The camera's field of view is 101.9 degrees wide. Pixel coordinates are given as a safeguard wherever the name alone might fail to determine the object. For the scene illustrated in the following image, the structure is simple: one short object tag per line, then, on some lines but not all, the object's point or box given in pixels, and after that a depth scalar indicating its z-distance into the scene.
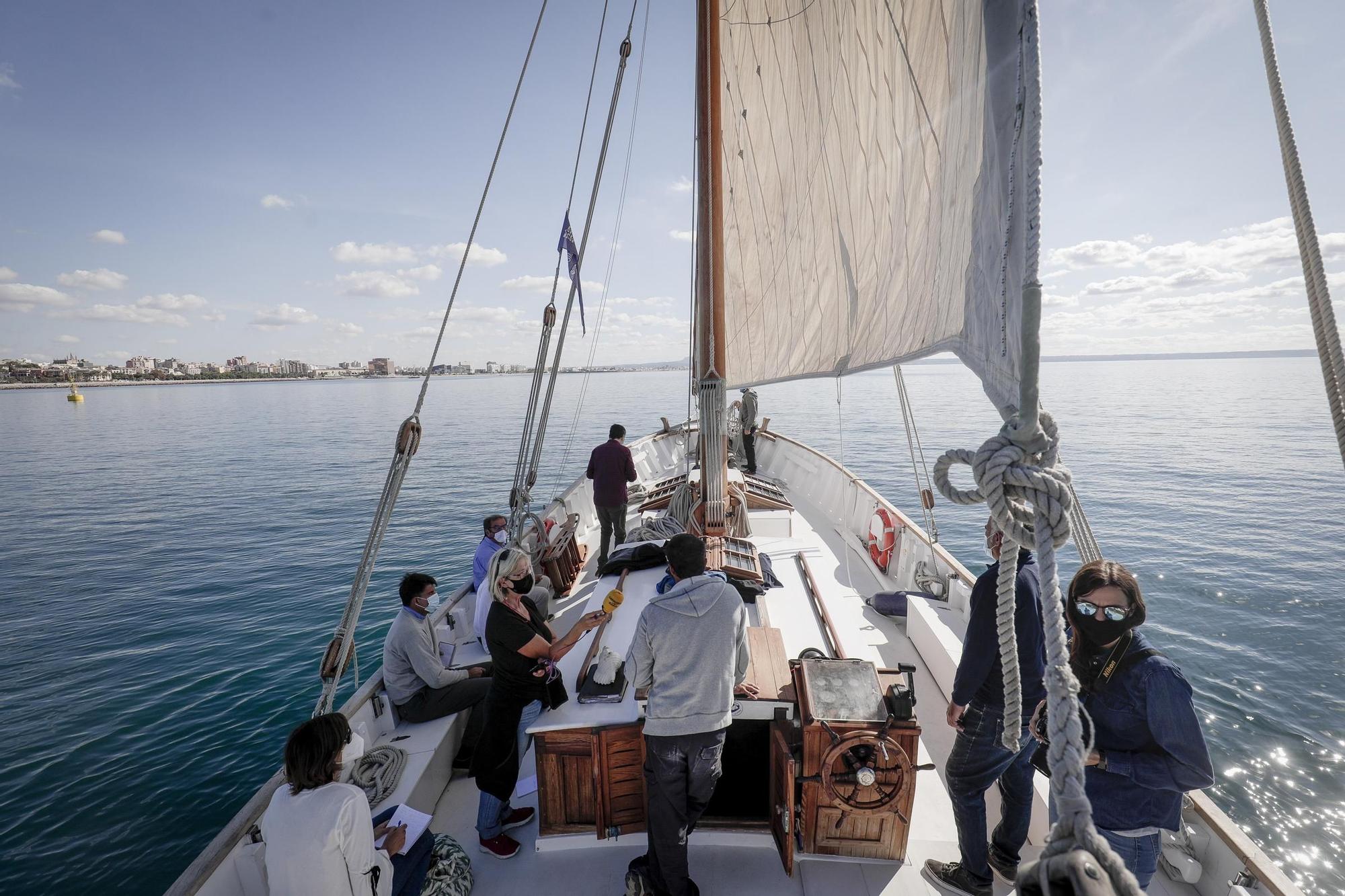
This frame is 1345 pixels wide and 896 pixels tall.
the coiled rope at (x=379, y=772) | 2.93
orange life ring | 5.93
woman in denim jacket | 1.82
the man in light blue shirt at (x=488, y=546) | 4.94
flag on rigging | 5.59
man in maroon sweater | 6.11
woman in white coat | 1.80
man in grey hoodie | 2.21
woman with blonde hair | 2.65
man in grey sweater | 3.39
